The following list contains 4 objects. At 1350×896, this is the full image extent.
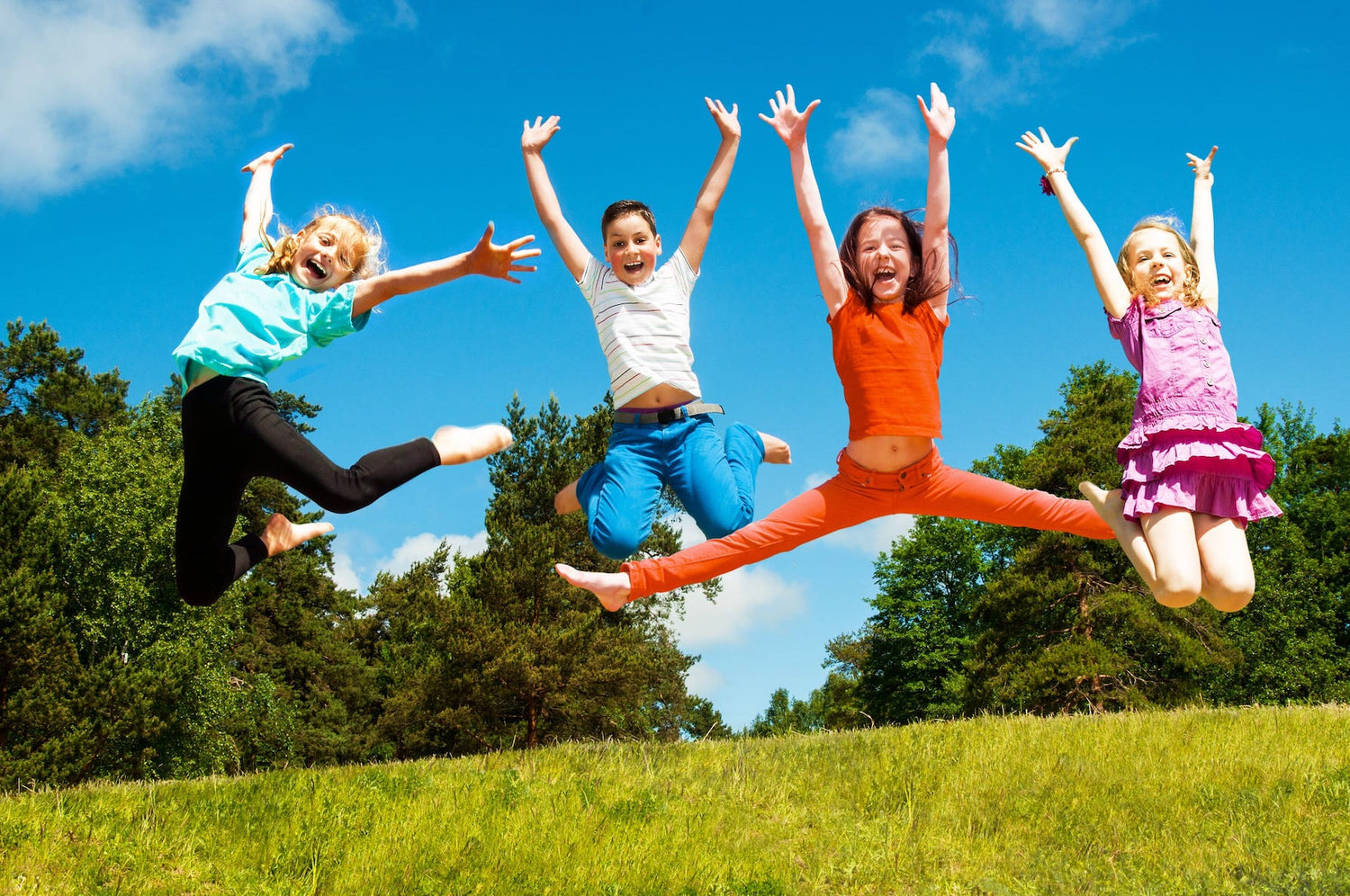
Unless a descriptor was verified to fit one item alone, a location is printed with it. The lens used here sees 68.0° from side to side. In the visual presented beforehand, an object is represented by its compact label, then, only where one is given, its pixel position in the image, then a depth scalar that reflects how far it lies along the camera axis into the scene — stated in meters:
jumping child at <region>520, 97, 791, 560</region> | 6.44
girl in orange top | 5.75
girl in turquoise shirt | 5.23
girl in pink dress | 5.62
